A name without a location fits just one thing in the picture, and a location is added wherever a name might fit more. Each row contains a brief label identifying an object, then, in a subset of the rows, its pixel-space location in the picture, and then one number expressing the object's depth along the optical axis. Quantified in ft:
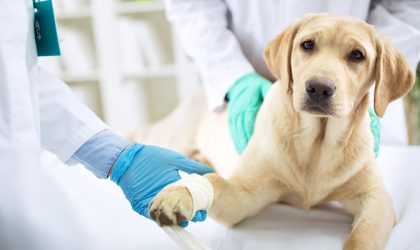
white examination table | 2.71
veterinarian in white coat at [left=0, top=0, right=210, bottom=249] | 1.97
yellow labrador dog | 3.11
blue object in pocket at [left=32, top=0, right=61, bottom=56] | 2.85
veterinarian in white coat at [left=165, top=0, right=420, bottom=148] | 4.34
